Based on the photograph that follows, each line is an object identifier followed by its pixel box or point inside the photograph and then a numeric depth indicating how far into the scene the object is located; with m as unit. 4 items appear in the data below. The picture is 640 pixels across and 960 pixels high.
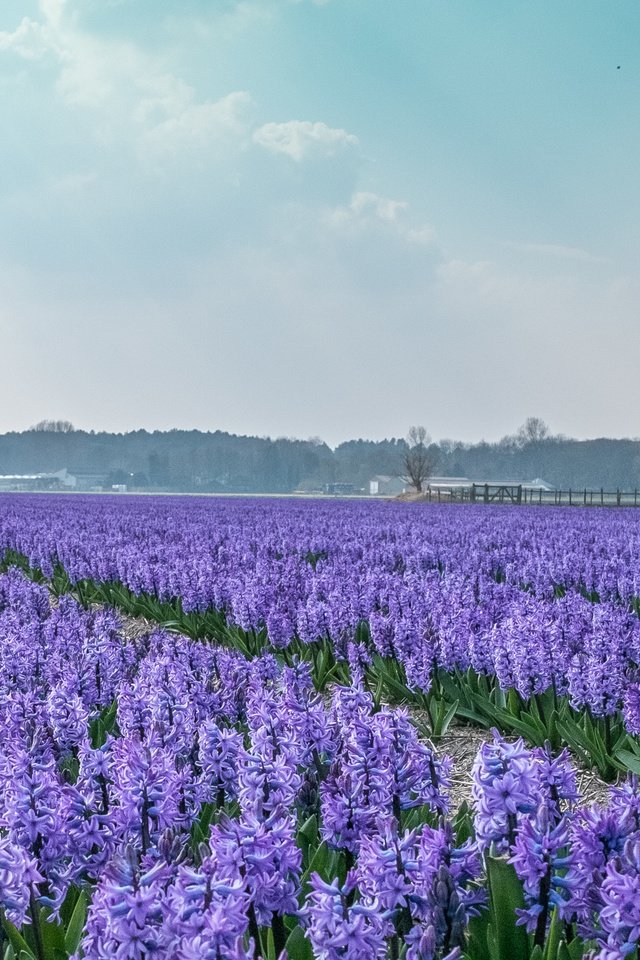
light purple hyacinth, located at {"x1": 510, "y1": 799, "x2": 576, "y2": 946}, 1.97
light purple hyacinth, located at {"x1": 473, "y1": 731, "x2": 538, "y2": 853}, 2.11
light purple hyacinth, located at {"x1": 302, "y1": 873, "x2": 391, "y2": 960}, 1.65
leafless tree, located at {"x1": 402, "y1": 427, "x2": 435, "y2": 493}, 71.00
